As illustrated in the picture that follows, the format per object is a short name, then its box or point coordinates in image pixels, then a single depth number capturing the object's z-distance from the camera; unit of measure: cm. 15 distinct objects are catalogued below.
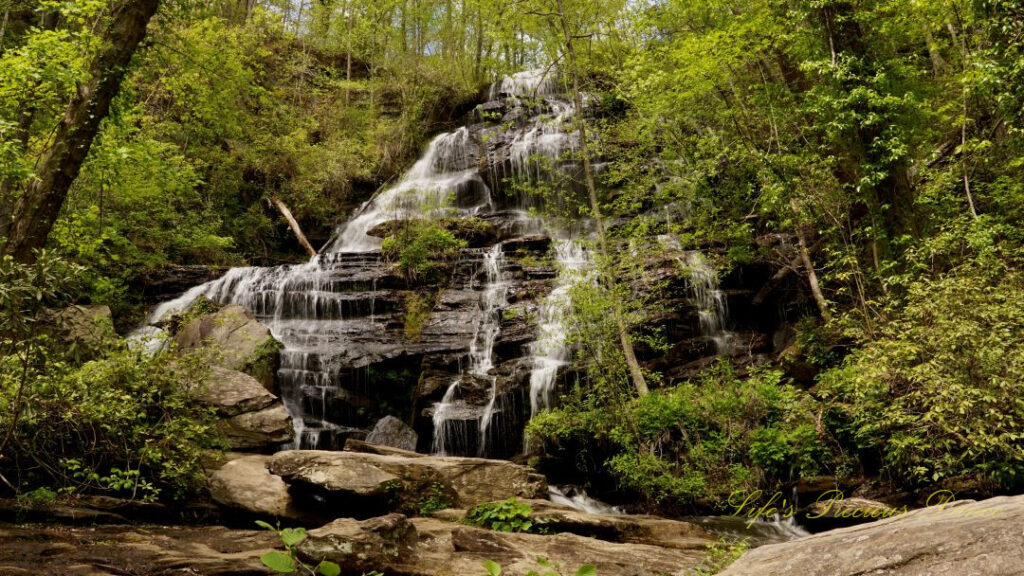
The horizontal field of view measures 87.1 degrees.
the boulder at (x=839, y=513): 671
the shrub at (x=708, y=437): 899
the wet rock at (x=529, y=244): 1688
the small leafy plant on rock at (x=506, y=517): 676
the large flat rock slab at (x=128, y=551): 423
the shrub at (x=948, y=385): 656
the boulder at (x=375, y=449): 923
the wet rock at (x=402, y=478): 700
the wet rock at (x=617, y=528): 682
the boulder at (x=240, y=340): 1216
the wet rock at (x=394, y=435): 1226
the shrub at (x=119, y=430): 621
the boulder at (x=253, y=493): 707
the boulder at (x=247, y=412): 930
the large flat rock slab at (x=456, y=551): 442
